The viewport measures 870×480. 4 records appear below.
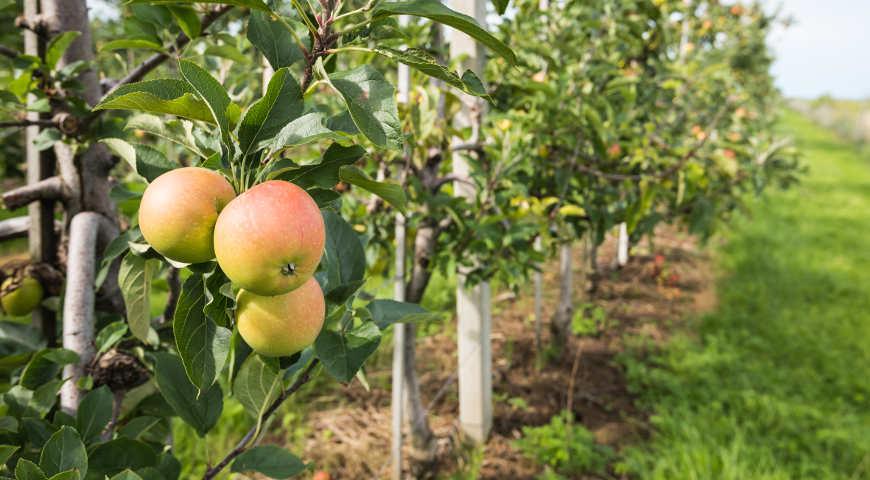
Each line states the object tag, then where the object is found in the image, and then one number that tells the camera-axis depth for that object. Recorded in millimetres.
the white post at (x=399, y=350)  1672
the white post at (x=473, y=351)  1886
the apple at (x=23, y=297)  917
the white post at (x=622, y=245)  3392
